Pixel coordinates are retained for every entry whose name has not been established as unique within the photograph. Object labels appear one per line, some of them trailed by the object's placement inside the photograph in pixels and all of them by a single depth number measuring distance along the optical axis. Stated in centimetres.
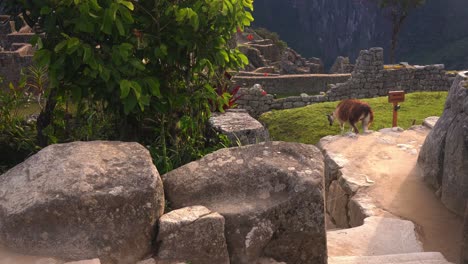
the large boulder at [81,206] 303
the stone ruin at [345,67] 2825
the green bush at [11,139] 465
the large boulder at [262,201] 345
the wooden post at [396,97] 1089
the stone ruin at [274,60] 2930
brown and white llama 967
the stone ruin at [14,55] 1698
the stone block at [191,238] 324
